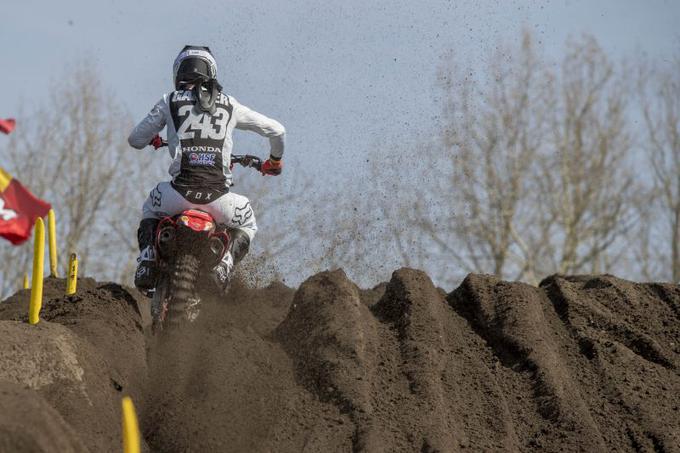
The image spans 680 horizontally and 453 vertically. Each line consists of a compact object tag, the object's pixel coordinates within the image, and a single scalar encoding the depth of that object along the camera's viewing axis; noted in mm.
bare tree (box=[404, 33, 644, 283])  65062
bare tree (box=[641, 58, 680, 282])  68562
